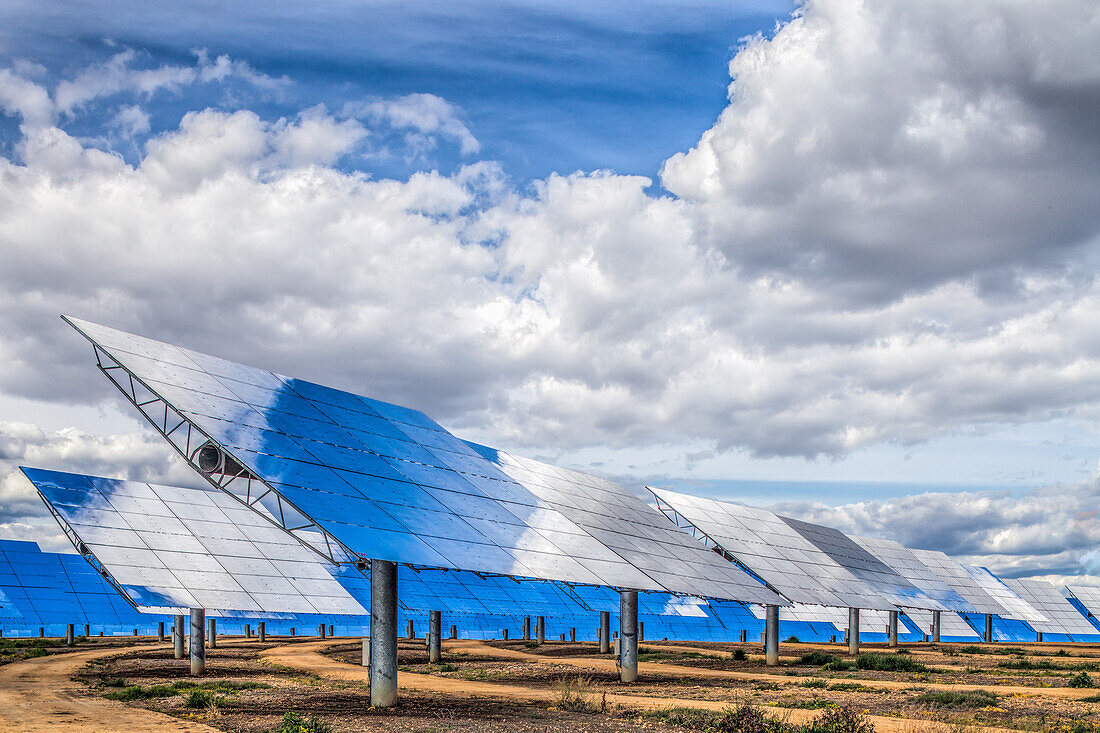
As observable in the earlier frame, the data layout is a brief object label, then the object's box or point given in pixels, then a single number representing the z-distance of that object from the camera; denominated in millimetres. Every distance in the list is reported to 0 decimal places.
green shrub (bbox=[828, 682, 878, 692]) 30594
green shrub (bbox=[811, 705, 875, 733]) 18484
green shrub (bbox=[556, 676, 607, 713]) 23386
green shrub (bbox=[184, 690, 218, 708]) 25078
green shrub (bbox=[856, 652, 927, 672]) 41344
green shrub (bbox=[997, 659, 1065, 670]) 45394
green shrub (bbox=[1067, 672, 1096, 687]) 33406
